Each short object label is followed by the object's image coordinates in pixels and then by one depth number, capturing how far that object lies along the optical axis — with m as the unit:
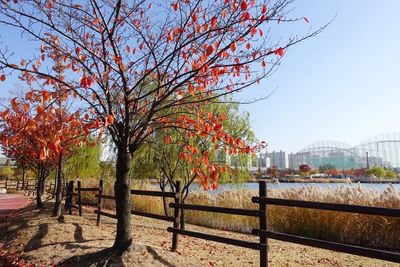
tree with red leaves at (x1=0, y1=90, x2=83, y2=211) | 4.34
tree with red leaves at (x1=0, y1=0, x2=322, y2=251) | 5.24
